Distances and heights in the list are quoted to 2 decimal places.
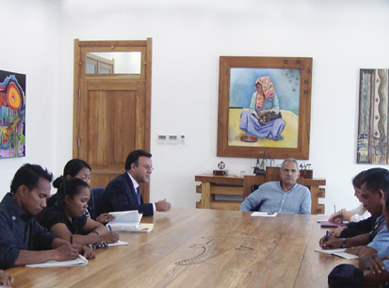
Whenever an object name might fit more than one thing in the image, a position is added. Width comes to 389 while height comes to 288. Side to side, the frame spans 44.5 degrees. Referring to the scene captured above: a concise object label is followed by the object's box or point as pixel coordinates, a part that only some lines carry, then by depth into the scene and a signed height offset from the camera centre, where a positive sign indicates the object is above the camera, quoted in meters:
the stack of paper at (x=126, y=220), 3.16 -0.65
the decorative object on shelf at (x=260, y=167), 5.76 -0.50
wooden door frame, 6.28 +0.69
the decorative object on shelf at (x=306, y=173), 5.69 -0.54
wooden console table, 5.64 -0.77
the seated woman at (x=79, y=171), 3.50 -0.35
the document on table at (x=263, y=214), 3.94 -0.73
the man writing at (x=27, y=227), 2.17 -0.51
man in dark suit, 3.71 -0.52
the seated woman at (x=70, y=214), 2.66 -0.53
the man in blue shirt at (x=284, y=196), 4.44 -0.64
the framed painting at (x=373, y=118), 5.84 +0.15
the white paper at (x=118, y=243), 2.69 -0.68
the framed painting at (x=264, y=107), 5.98 +0.26
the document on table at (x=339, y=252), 2.58 -0.69
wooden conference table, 2.06 -0.69
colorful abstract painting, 5.19 +0.09
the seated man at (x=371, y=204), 2.75 -0.44
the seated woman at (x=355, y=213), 3.35 -0.65
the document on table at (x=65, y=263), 2.19 -0.65
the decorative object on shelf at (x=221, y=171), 5.97 -0.56
